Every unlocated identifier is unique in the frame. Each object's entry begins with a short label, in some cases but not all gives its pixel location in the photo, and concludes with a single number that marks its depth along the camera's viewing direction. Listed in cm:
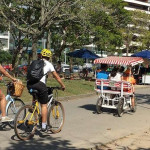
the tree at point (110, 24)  2364
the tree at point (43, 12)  1579
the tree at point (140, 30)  4825
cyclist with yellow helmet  638
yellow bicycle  631
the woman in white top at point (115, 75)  1014
